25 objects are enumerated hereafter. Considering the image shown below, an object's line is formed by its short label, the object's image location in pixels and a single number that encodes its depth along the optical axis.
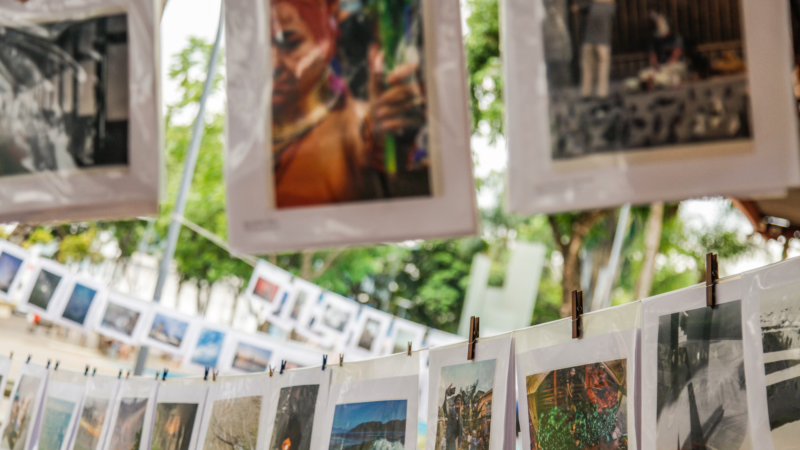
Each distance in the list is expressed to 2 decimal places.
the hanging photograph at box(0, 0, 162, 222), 1.17
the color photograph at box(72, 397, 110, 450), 3.66
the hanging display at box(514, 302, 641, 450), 1.64
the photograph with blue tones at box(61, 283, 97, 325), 7.27
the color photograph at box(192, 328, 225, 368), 6.96
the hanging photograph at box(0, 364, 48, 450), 4.07
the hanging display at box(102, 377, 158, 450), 3.36
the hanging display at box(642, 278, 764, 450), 1.39
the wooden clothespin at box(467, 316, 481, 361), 2.13
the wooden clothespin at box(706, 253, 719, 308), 1.49
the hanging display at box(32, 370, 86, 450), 3.84
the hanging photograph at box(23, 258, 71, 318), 7.27
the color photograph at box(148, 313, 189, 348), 7.09
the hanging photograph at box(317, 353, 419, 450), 2.24
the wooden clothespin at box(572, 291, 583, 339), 1.77
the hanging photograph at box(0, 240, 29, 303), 7.24
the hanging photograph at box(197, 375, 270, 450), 2.79
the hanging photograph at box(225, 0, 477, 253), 1.06
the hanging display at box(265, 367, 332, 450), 2.52
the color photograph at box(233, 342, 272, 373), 6.80
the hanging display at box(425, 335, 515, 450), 1.96
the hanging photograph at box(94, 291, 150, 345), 7.07
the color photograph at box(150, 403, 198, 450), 3.07
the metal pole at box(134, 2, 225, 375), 7.46
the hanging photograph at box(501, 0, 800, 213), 0.93
